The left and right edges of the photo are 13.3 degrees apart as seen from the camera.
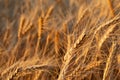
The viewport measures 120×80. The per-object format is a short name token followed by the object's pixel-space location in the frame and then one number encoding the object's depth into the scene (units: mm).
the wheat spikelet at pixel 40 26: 1299
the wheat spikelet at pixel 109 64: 1011
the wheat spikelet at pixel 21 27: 1344
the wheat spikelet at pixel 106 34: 1047
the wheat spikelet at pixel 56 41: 1262
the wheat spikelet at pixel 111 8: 1242
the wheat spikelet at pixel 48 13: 1391
